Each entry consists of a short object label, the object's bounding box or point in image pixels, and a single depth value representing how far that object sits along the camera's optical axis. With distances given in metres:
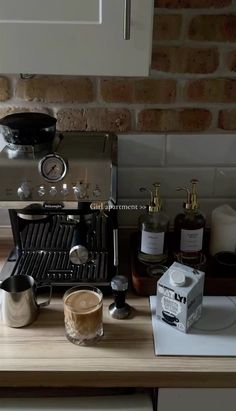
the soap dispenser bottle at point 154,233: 1.08
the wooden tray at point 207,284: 1.04
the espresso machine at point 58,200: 0.93
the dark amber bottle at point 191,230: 1.09
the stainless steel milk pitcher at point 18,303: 0.93
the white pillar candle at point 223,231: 1.12
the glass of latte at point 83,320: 0.89
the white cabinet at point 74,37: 0.82
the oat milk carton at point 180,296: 0.91
